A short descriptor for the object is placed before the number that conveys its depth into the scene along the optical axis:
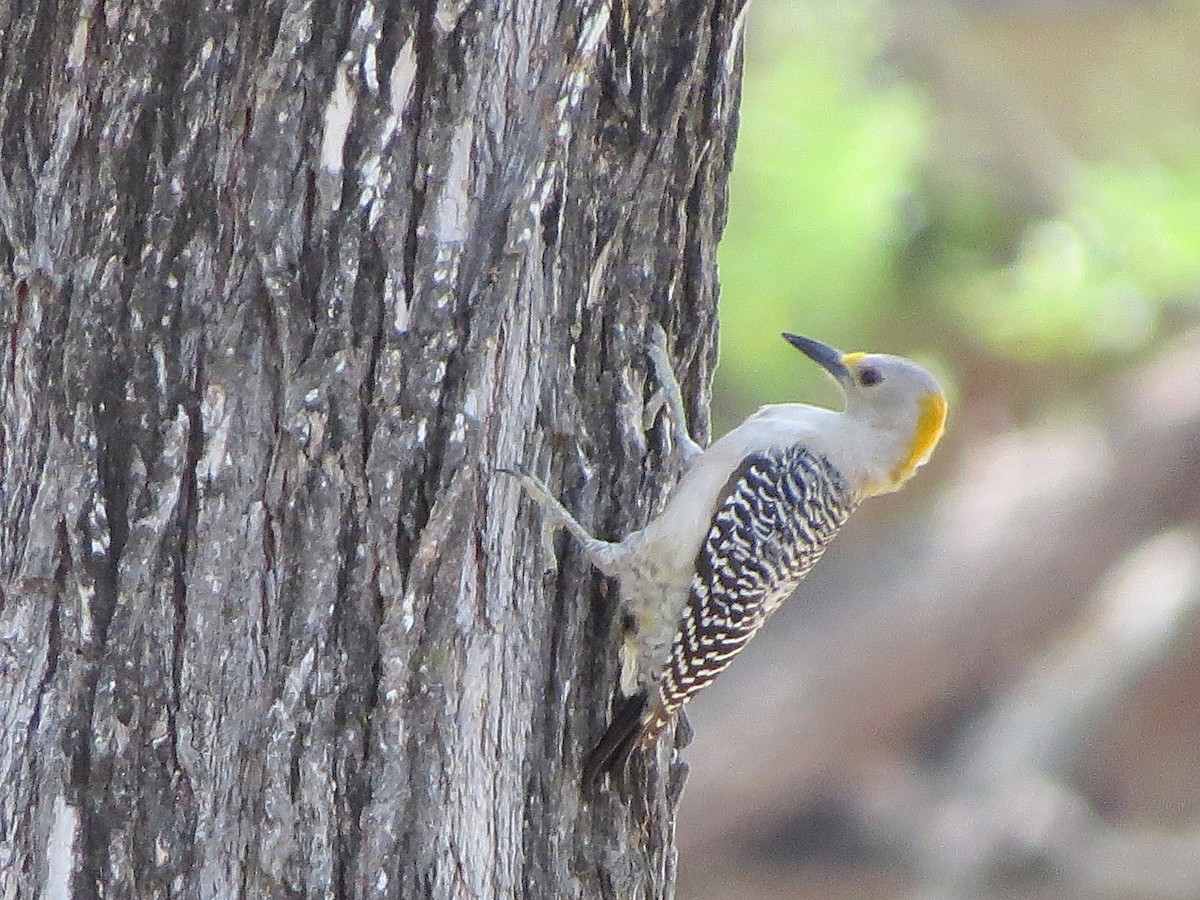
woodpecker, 6.51
